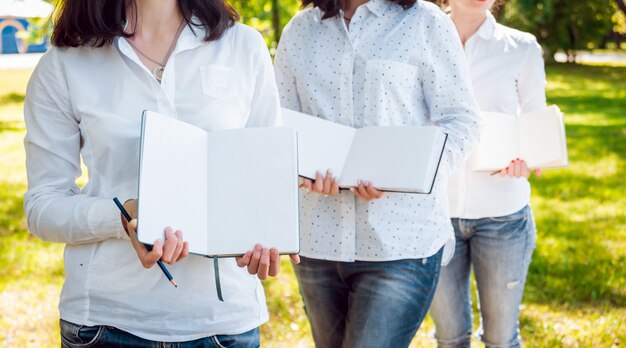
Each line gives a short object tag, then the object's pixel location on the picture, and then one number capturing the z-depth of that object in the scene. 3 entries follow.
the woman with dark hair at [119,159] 2.02
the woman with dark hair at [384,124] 2.80
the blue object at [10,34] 39.16
